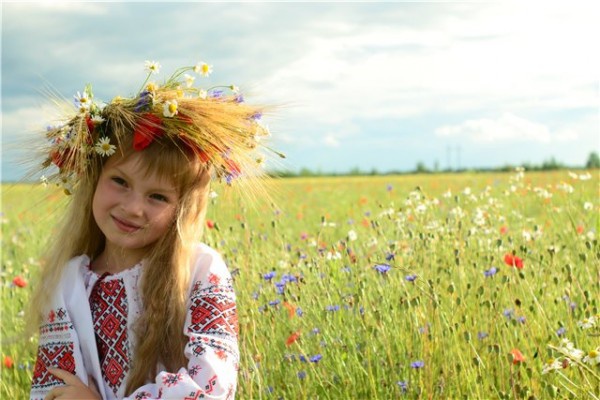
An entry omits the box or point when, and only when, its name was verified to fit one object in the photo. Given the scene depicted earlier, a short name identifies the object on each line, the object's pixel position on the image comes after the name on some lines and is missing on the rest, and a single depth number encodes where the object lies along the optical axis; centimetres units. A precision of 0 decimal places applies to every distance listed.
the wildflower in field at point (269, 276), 316
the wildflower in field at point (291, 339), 277
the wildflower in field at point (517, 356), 247
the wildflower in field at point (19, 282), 416
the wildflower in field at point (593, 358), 199
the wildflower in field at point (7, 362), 367
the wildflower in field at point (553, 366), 207
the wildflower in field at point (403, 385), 271
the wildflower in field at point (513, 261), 314
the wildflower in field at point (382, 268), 270
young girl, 252
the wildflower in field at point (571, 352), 186
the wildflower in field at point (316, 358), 274
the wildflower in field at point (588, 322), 221
